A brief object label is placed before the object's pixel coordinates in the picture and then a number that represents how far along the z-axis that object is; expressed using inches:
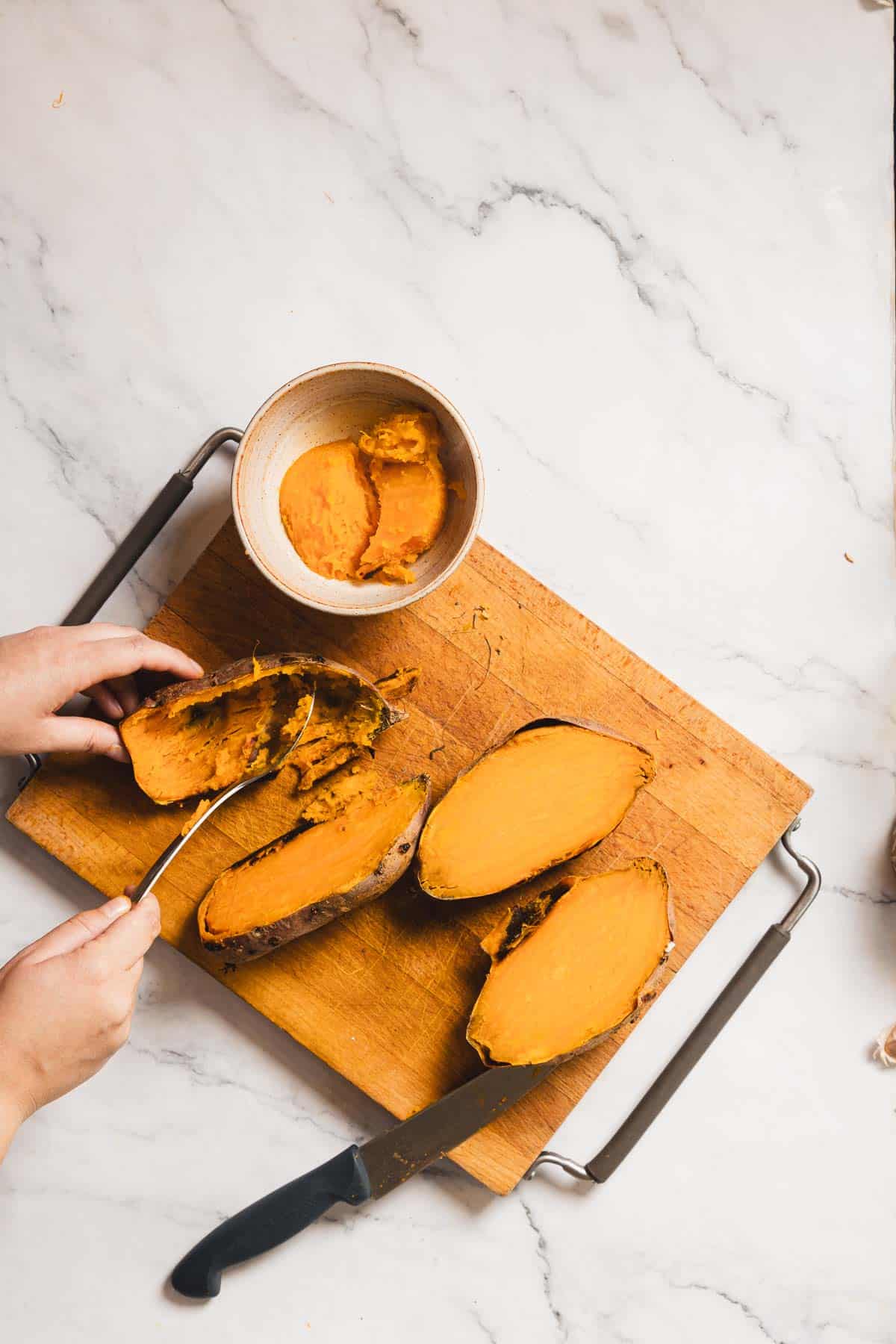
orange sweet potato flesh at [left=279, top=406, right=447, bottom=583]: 50.3
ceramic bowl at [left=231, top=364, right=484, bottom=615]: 48.6
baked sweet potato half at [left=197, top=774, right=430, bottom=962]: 49.3
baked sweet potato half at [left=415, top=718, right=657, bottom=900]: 50.4
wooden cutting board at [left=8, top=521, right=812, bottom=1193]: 53.5
